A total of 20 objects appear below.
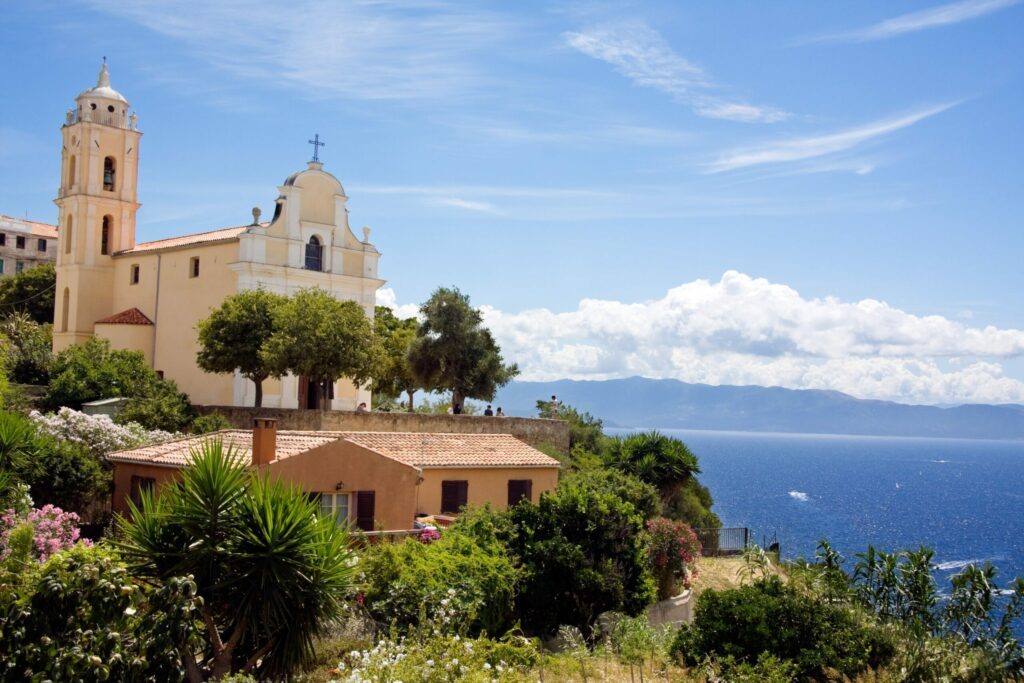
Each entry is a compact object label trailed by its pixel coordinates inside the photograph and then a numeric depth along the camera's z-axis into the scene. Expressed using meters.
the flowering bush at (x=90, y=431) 27.75
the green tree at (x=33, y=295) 62.69
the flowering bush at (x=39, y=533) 13.74
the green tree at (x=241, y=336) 37.22
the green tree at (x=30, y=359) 38.91
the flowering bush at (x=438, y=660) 12.10
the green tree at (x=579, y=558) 19.88
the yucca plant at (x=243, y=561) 12.66
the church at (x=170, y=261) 42.75
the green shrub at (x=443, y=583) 16.52
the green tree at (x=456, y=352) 44.94
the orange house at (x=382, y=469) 21.89
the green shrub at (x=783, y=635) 16.56
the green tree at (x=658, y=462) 35.56
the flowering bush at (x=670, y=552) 26.09
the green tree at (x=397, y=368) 47.09
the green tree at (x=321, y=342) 34.91
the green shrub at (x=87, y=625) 11.85
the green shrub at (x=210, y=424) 31.98
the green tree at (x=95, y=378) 34.38
